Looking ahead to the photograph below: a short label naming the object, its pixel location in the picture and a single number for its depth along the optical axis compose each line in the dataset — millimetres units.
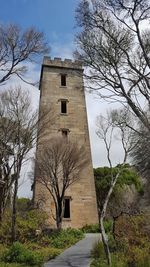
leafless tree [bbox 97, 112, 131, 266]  5135
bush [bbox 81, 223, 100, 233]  11768
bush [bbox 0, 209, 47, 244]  8914
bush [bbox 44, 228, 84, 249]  8703
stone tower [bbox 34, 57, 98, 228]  12875
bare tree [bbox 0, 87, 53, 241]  8485
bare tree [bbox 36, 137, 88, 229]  11682
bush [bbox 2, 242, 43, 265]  6087
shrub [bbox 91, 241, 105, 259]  6151
